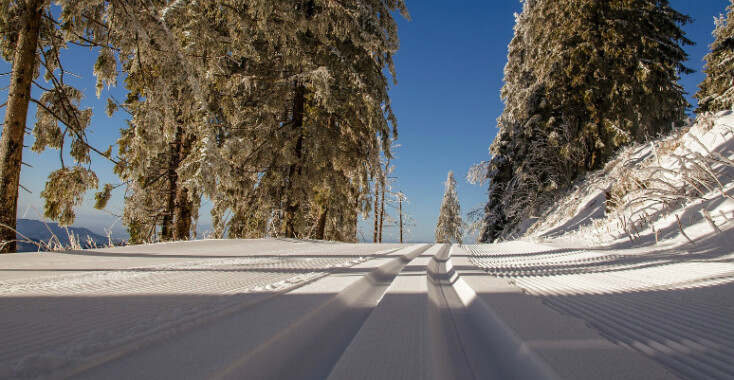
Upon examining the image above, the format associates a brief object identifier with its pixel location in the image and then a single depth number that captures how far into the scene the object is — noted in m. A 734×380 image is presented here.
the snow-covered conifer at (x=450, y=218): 29.84
